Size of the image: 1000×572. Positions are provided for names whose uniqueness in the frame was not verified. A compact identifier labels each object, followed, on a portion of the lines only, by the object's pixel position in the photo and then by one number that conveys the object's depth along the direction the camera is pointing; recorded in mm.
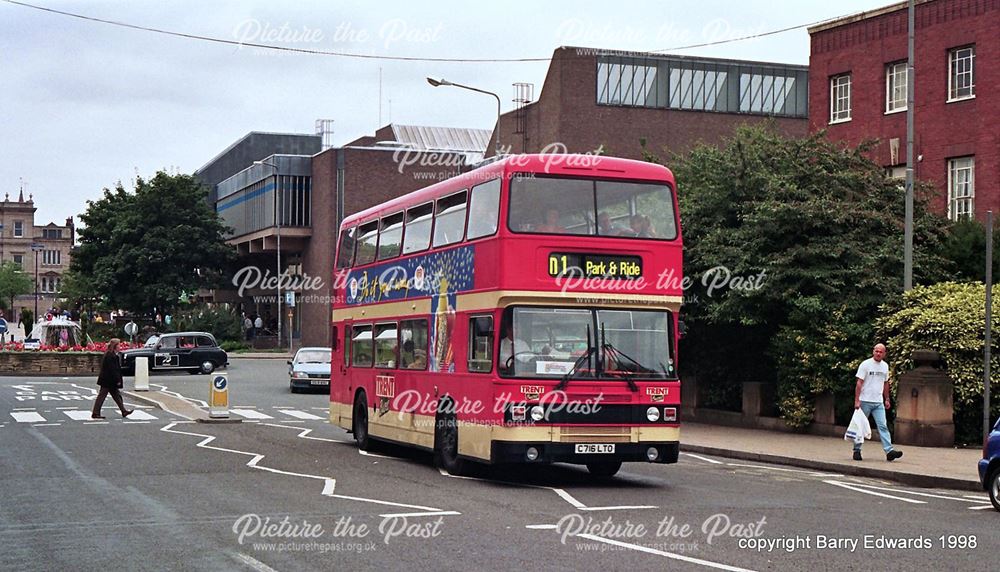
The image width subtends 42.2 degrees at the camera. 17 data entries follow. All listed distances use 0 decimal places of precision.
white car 40469
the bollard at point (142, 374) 39000
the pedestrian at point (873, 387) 19141
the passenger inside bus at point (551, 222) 16094
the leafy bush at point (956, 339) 21484
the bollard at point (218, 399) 27281
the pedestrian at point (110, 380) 27938
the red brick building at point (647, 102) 71812
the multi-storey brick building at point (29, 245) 169500
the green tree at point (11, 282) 158625
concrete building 82000
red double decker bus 15797
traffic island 28156
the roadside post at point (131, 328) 63969
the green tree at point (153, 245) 82688
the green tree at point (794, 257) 24109
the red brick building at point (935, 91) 34156
